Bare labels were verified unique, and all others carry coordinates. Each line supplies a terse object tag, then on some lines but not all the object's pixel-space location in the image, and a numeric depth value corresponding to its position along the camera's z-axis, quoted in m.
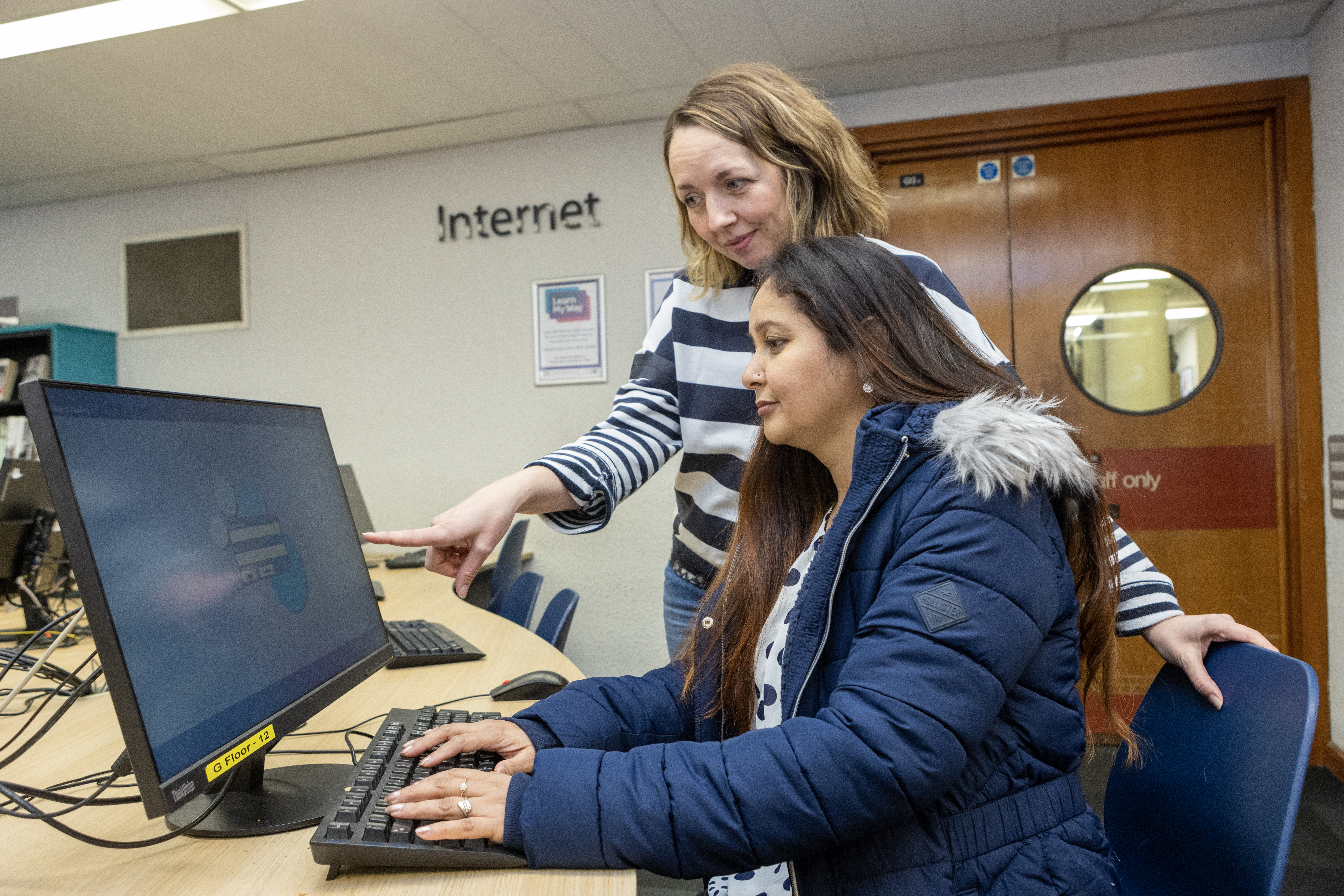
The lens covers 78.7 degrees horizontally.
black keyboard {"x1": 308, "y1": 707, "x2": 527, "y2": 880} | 0.68
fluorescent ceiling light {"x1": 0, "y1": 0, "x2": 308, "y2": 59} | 2.51
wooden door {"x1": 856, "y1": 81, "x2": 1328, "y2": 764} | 2.90
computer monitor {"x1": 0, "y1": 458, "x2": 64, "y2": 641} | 2.04
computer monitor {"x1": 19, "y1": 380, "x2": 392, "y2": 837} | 0.61
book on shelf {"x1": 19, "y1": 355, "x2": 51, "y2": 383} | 3.92
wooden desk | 0.67
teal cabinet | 3.80
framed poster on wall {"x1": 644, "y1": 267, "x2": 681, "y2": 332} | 3.53
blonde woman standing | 1.18
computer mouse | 1.18
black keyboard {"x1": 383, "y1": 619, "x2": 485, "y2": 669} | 1.48
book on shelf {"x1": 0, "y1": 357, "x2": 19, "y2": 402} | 4.00
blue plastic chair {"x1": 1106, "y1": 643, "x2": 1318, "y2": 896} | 0.73
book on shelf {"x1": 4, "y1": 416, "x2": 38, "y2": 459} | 4.05
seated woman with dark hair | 0.65
